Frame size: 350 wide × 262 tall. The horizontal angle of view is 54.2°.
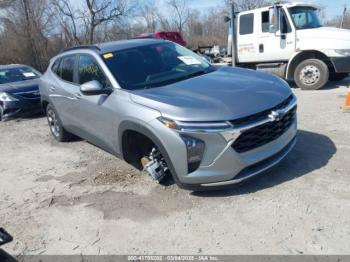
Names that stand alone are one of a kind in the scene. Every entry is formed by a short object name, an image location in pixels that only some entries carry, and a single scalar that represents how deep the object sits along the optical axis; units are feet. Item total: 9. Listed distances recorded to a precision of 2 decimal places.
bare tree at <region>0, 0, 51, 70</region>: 84.84
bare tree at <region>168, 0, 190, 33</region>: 167.22
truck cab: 28.22
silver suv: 10.95
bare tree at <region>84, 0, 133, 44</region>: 108.04
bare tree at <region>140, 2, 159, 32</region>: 155.08
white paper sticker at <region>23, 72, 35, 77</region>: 33.69
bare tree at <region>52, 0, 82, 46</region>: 98.17
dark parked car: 29.37
